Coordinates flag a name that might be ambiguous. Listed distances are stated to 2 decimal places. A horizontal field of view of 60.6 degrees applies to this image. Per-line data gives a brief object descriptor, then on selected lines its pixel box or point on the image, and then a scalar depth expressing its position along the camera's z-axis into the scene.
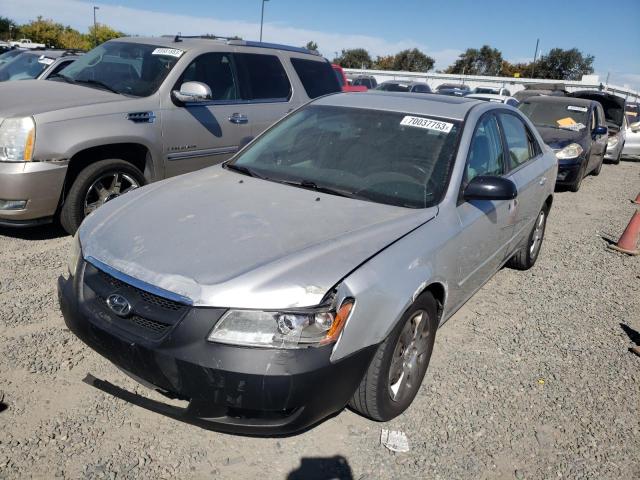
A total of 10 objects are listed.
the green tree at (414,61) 75.69
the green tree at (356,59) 78.75
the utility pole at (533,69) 68.24
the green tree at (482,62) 74.31
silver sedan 2.26
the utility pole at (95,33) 56.12
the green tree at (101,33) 57.97
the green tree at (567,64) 68.09
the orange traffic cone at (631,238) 6.50
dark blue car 9.87
